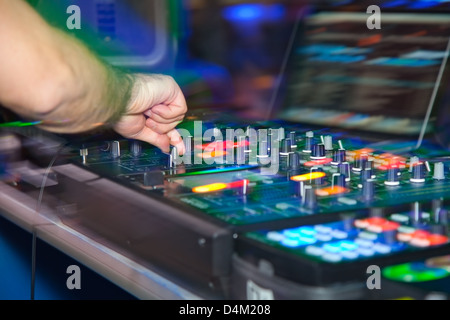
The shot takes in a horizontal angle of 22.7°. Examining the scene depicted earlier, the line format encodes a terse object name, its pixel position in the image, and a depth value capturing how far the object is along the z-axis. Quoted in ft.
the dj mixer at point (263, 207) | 3.29
